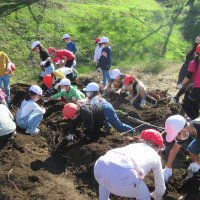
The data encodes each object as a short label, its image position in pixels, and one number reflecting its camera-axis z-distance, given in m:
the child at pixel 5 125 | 4.80
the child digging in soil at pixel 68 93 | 6.26
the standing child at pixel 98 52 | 8.42
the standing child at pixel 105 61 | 7.77
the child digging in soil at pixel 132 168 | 3.06
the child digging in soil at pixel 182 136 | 3.77
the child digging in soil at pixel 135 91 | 6.76
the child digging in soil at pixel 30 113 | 5.40
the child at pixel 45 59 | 7.34
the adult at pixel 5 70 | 6.60
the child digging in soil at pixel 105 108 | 5.29
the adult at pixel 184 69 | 6.81
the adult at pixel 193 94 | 5.57
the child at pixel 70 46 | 8.77
